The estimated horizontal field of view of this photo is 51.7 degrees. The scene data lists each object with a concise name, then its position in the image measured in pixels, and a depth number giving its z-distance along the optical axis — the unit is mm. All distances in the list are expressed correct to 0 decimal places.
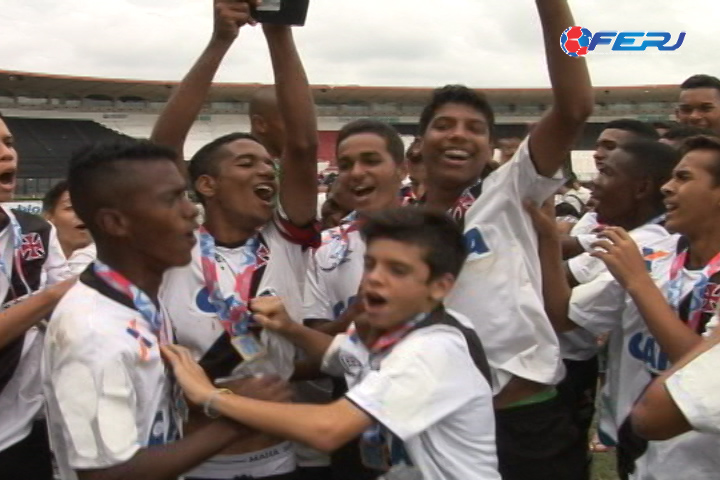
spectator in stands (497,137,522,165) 5438
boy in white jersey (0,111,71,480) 2768
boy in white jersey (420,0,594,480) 2338
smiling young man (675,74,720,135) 5082
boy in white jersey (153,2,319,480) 2363
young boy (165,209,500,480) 1772
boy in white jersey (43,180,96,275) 4457
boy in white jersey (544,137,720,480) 2279
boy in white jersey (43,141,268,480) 1679
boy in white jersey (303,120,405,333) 2848
